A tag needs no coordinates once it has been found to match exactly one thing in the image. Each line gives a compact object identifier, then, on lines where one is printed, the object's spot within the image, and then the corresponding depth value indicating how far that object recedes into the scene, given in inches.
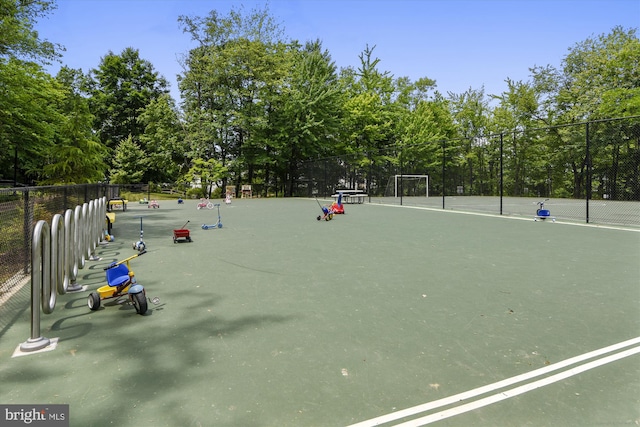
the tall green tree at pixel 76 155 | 798.5
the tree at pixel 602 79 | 1365.9
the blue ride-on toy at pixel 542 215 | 570.3
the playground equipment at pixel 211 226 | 508.4
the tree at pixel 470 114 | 1989.4
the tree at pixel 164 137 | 1584.6
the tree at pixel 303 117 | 1476.4
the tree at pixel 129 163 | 1724.9
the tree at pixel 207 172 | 1430.9
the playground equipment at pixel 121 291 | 177.8
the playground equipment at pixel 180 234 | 384.5
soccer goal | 1414.9
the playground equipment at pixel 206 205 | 914.7
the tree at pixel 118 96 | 2001.7
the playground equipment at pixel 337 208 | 628.4
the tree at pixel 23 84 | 672.6
